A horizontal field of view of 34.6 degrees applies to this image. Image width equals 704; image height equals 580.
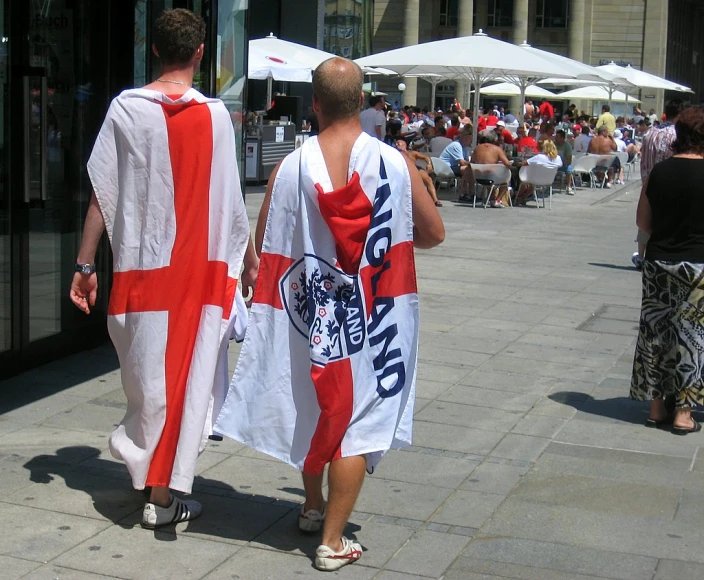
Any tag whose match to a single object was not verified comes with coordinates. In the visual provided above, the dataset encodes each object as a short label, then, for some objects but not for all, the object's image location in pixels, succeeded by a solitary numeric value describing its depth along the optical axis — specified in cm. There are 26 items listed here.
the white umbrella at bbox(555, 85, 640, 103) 3575
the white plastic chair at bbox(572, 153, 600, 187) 2386
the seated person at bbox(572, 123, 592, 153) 2588
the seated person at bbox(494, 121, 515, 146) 2155
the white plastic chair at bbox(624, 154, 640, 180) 3046
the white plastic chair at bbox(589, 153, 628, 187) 2464
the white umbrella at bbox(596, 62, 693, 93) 3080
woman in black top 615
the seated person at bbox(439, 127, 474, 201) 2009
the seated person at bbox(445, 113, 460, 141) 2467
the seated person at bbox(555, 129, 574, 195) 2269
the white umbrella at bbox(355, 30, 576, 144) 1964
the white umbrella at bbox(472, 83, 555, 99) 3422
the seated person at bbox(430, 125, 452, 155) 2239
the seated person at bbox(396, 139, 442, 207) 1723
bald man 398
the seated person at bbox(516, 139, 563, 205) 1978
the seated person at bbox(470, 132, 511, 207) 1916
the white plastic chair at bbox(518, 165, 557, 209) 1964
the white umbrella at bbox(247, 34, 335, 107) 2070
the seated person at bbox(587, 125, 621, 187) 2494
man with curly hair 421
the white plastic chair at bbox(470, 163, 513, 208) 1916
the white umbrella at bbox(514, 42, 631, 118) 2133
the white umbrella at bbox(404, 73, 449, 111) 2780
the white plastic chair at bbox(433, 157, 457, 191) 2033
